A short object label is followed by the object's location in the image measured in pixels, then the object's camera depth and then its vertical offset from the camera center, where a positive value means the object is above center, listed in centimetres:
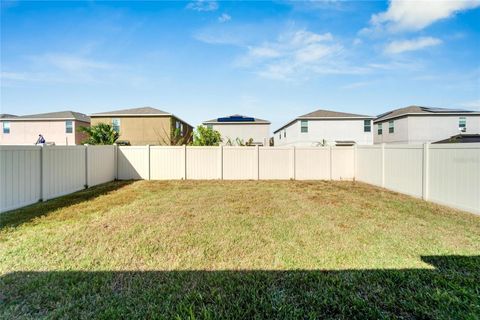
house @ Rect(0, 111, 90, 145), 2514 +321
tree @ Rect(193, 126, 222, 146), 1419 +129
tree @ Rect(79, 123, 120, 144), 1348 +140
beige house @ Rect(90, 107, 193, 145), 2198 +323
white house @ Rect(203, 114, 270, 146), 2753 +343
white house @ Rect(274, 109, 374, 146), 2306 +283
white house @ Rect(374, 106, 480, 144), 2302 +332
